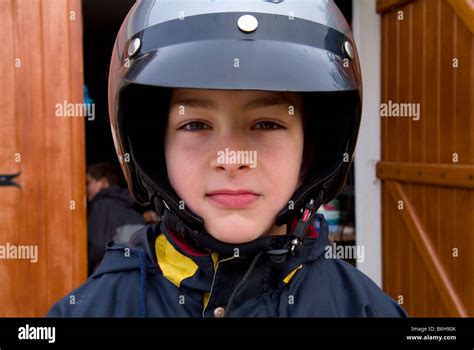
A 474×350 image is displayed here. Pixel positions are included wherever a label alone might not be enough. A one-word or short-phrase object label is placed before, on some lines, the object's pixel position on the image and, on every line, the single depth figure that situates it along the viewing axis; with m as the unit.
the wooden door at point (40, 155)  1.43
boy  0.70
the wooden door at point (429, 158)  1.35
